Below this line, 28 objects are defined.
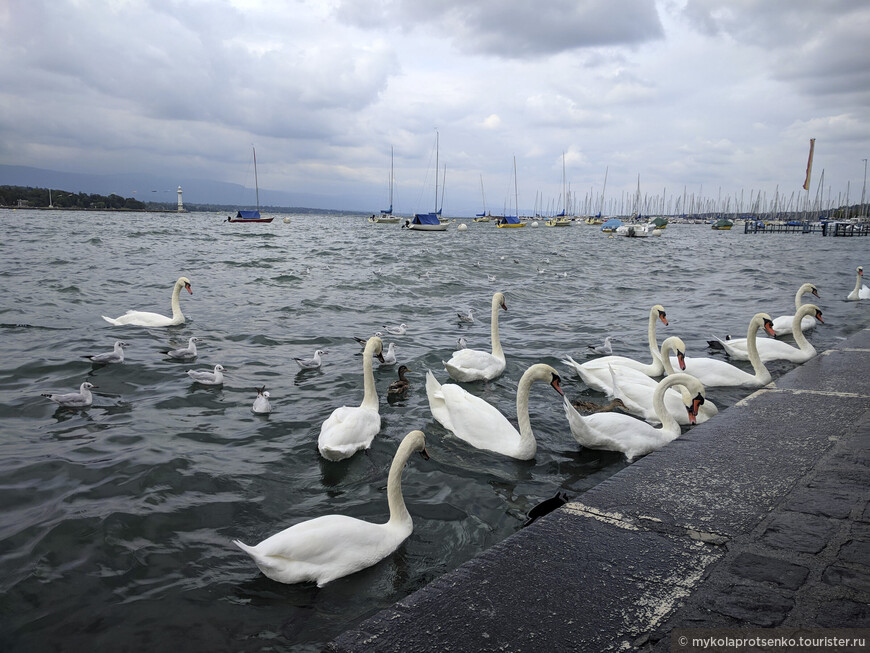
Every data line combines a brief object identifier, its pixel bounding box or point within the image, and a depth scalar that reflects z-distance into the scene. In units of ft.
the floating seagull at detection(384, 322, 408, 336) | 36.68
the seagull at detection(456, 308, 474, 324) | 41.14
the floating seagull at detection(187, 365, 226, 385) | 25.04
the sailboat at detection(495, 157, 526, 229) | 315.99
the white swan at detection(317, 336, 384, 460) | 18.07
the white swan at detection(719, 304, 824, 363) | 30.22
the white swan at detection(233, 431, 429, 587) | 11.67
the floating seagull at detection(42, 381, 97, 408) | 21.67
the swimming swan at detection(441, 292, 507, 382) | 27.09
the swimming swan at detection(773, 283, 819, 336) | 37.47
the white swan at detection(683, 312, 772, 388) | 25.76
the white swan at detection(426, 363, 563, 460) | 18.45
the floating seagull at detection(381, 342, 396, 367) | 29.78
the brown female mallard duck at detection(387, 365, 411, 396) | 25.73
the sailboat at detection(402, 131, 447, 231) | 229.45
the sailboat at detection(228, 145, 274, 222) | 255.70
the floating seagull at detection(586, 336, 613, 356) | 31.58
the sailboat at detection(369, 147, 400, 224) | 328.27
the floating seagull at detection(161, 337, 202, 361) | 29.17
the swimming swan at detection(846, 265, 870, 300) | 52.21
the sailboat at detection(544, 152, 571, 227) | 337.93
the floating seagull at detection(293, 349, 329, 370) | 28.30
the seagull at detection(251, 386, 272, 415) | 22.26
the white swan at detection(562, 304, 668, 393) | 24.85
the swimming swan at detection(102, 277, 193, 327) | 37.29
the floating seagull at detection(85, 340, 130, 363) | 26.62
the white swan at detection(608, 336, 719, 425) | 21.26
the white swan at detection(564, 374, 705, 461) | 18.11
